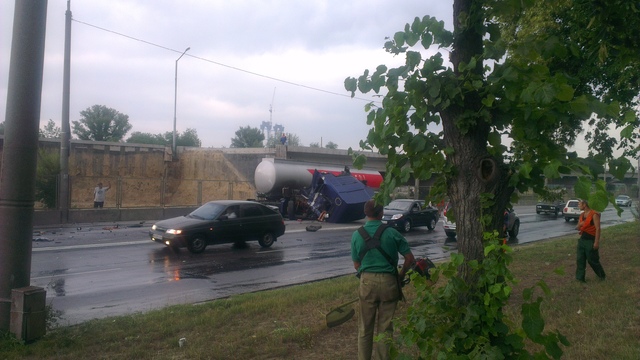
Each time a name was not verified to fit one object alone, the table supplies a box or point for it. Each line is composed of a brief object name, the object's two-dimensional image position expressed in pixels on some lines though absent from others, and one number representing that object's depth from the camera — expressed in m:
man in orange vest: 9.55
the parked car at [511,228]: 22.45
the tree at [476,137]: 3.06
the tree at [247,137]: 103.94
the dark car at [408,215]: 25.00
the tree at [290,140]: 97.12
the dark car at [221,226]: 15.95
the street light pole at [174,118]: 44.69
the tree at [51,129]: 86.39
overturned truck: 28.44
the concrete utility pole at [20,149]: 6.72
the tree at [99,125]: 81.75
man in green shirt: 5.25
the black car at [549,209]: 41.06
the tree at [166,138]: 94.31
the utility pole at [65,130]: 25.69
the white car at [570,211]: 35.72
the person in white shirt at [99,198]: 28.00
